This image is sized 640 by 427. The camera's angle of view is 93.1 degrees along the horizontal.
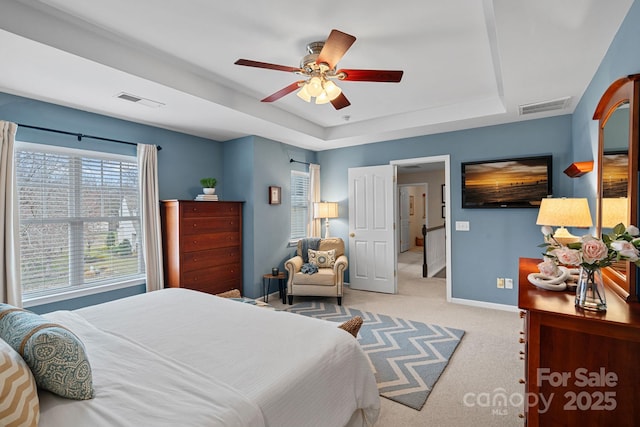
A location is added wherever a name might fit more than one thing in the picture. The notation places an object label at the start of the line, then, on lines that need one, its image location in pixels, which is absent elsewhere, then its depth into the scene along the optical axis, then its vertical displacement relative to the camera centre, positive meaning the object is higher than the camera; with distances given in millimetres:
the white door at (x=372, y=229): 4809 -294
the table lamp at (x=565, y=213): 2236 -27
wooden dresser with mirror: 1247 -599
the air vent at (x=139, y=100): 2850 +1115
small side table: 4391 -1091
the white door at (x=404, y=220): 9000 -285
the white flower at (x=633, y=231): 1213 -89
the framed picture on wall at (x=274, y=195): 4625 +262
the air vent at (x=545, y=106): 3111 +1116
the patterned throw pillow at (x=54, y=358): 1075 -522
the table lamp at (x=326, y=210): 5094 +28
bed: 1051 -677
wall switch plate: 4227 -213
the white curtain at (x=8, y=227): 2580 -110
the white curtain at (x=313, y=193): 5398 +337
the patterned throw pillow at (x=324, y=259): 4508 -707
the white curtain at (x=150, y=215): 3619 -24
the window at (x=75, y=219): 2867 -56
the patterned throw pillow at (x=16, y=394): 871 -546
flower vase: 1287 -356
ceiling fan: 1979 +1020
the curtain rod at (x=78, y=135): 2841 +824
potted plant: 4059 +374
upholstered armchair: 4203 -923
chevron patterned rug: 2262 -1307
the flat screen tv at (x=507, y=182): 3666 +355
